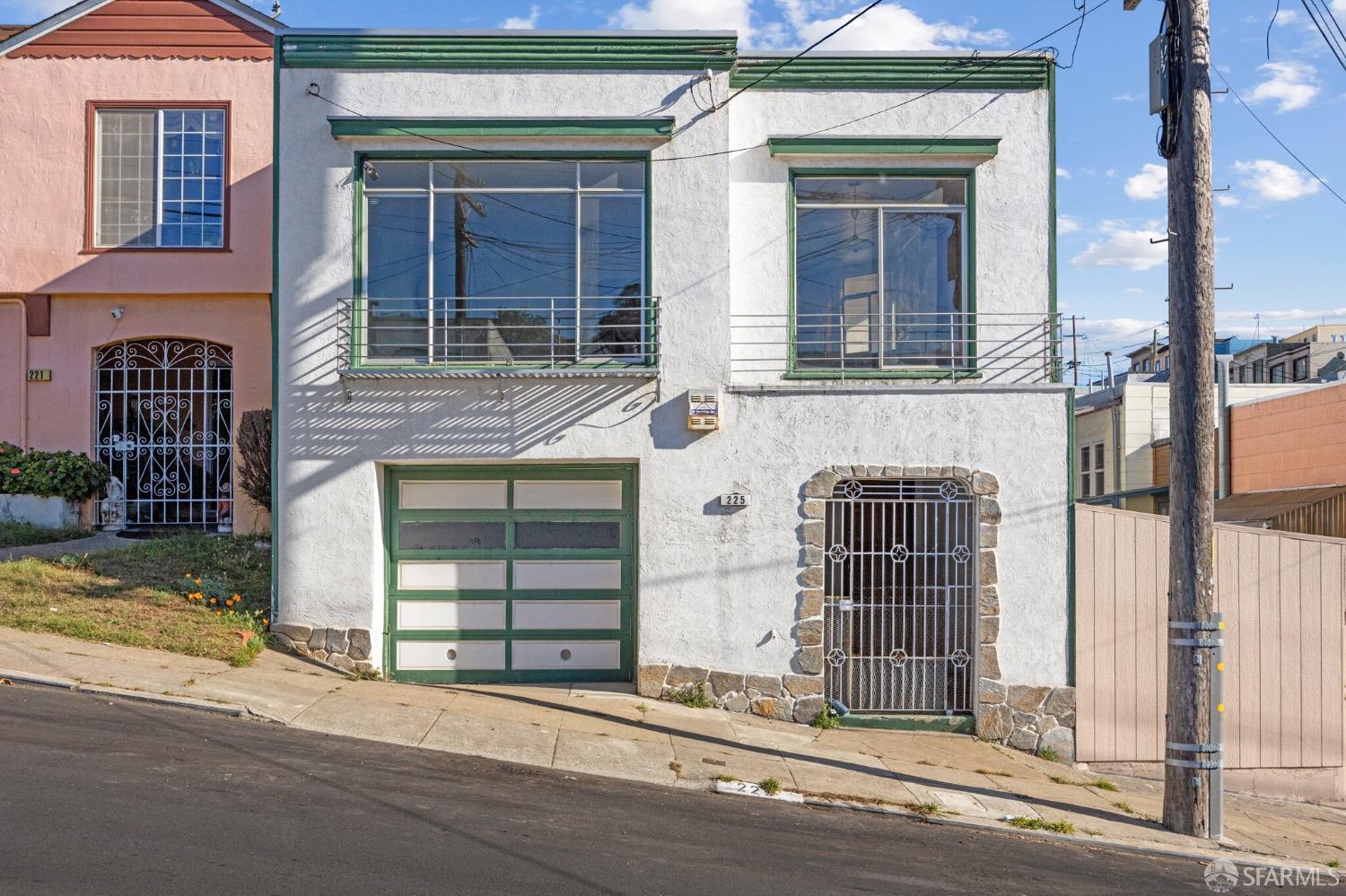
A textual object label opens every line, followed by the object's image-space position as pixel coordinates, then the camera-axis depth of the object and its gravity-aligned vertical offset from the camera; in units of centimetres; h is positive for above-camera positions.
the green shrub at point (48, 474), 1336 -15
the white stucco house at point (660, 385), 1045 +78
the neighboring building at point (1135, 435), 2228 +66
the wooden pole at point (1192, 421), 813 +34
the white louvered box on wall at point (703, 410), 1039 +53
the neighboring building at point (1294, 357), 2716 +293
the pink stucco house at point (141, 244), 1407 +291
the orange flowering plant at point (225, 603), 1050 -142
